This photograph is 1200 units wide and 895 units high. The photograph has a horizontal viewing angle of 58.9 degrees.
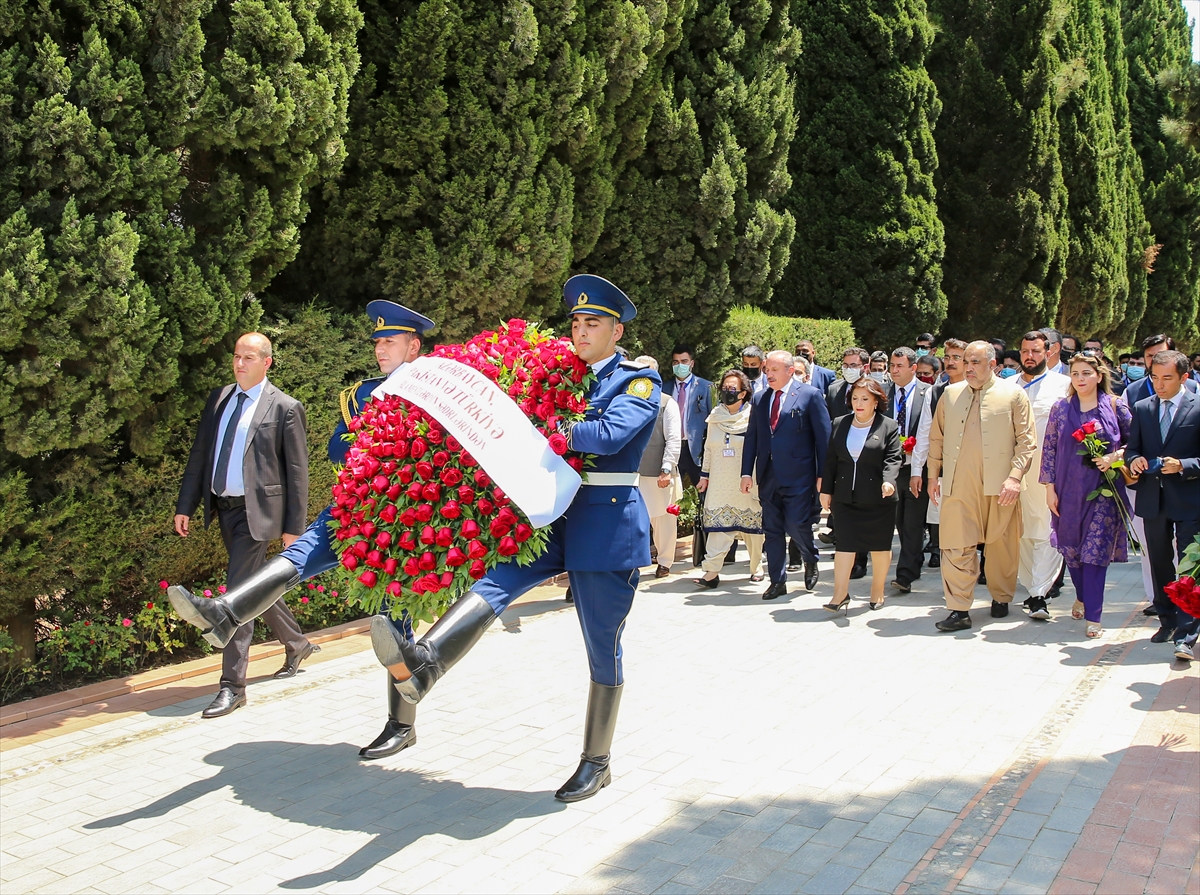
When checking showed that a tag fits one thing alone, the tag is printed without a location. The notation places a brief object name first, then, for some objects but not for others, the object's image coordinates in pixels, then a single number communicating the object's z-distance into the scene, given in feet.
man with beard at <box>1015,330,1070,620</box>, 28.04
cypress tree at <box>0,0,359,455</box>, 19.57
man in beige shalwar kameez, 26.76
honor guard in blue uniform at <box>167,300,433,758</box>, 14.85
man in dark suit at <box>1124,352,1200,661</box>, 23.97
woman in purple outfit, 25.76
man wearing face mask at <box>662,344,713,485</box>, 36.47
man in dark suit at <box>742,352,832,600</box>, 31.35
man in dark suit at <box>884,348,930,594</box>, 32.09
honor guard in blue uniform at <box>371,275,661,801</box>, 15.31
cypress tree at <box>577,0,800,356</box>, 40.83
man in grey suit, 20.95
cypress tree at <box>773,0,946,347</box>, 65.16
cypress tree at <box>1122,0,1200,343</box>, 100.58
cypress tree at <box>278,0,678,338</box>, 29.37
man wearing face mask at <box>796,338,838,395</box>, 40.29
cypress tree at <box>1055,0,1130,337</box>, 79.56
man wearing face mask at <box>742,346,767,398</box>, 34.76
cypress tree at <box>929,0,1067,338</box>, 73.15
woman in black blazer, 28.99
